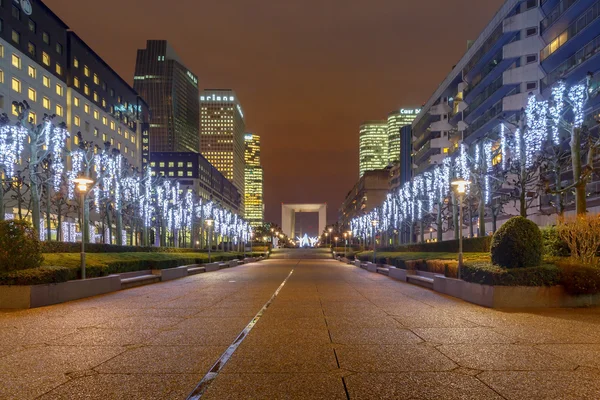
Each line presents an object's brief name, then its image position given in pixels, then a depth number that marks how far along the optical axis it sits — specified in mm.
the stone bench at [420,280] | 22864
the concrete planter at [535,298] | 14688
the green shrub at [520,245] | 15398
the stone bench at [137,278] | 23234
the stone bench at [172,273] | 28578
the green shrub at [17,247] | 15894
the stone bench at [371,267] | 41250
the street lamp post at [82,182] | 21038
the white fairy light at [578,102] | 25430
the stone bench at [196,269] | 36000
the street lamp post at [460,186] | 19895
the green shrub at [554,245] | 19438
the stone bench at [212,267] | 41334
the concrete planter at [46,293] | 15039
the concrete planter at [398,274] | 28916
